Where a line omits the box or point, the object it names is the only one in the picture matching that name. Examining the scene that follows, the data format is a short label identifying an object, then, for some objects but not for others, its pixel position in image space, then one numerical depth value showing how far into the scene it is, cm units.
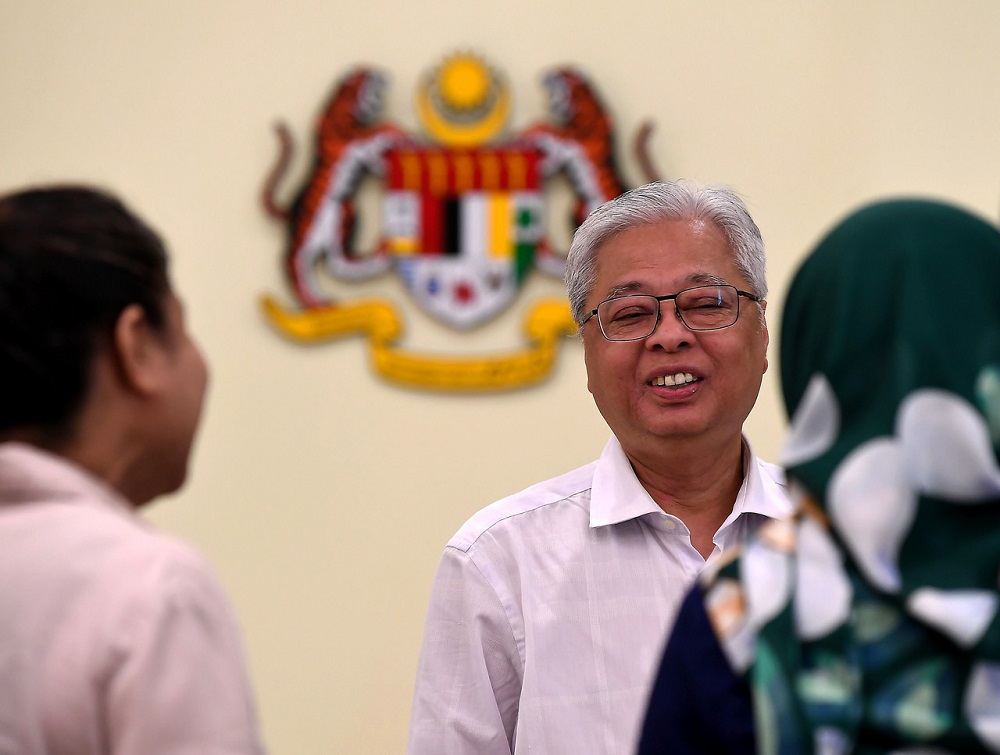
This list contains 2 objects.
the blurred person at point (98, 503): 207
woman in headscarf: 196
